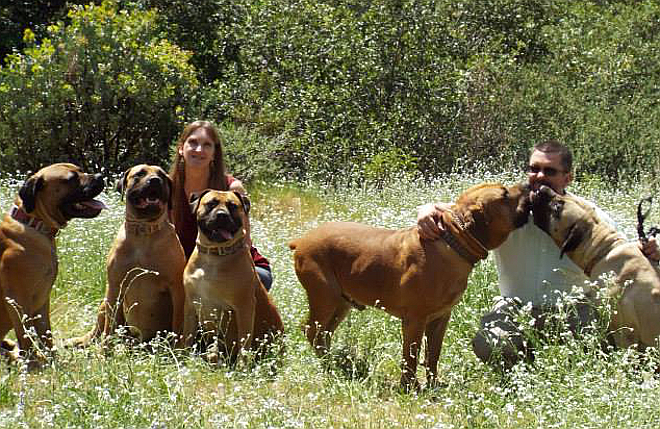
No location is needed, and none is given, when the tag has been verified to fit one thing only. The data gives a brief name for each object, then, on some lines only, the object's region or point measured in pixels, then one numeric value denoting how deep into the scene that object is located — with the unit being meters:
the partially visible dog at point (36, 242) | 4.83
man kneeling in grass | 5.03
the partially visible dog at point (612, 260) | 4.77
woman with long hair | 5.76
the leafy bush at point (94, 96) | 10.73
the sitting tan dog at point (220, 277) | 4.84
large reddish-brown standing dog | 4.63
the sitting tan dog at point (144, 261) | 5.02
